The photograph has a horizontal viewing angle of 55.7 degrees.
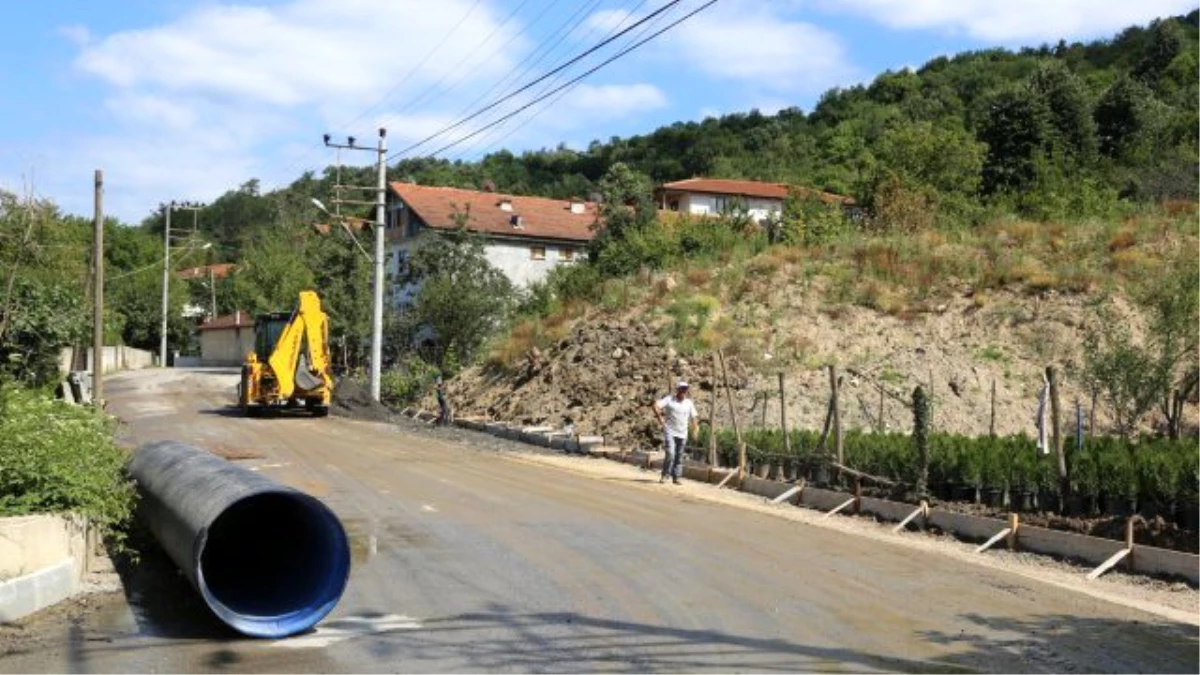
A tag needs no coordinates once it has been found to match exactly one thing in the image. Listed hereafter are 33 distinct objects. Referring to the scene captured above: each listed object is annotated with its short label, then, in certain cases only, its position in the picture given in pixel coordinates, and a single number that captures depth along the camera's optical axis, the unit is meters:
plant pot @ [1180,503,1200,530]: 12.38
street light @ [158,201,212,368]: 67.31
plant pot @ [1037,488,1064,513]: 14.11
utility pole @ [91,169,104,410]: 22.92
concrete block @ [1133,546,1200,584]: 10.93
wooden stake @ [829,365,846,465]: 17.06
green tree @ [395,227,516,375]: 40.72
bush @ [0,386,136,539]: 8.92
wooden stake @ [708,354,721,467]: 20.44
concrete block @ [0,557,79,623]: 8.07
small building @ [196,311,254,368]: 80.38
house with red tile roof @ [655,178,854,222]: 91.12
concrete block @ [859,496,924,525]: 15.01
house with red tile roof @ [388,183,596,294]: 63.81
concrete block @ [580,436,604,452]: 24.89
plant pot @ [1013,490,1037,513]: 14.39
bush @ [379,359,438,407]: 38.44
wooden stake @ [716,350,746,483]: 19.06
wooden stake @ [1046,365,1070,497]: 13.73
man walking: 19.33
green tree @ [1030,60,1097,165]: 65.88
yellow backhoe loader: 30.59
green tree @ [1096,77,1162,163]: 66.31
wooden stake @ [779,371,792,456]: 18.94
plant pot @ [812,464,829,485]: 17.88
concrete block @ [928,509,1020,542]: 13.39
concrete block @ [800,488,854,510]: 16.30
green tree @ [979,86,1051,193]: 62.44
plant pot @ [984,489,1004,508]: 14.77
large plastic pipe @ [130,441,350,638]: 8.08
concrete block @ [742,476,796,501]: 17.78
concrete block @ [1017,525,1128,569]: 11.84
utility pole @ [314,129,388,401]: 37.28
